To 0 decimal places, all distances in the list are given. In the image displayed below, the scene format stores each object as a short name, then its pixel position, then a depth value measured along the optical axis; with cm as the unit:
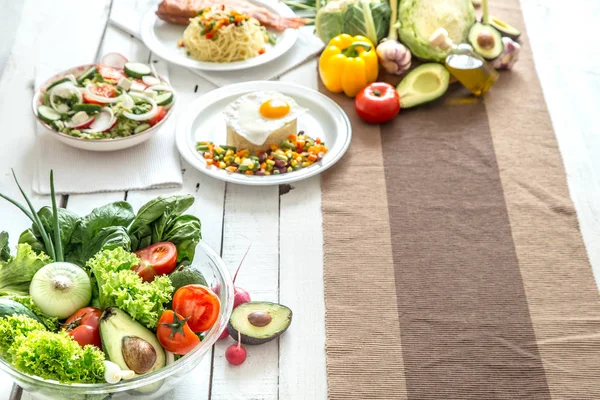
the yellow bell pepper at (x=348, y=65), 286
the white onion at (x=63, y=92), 252
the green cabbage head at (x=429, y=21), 305
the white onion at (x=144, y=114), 250
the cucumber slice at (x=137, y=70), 268
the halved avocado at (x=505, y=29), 308
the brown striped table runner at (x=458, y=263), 187
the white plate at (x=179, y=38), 294
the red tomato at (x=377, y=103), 272
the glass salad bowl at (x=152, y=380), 146
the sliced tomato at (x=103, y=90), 255
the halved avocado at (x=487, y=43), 301
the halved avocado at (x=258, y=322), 189
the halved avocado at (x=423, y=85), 285
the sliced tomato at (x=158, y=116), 254
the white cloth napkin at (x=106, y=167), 241
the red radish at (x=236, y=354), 185
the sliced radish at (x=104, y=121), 249
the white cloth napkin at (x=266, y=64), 298
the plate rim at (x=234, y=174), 241
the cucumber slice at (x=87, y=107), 249
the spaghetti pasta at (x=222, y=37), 293
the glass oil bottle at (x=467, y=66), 288
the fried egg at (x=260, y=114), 251
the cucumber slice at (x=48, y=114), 247
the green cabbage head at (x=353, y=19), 309
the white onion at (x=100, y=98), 252
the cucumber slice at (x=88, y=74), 262
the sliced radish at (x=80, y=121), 247
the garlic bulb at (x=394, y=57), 297
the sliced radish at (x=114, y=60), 276
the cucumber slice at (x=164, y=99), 258
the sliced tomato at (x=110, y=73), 263
